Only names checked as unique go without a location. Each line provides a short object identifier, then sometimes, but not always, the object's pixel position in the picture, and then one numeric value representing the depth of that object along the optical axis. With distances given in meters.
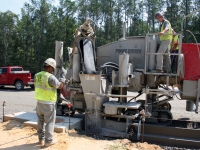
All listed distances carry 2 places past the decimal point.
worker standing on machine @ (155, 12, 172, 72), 6.36
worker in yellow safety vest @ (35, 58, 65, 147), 4.97
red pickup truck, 18.14
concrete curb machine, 6.33
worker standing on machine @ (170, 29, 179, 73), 6.56
